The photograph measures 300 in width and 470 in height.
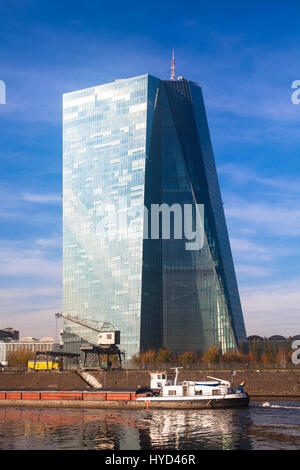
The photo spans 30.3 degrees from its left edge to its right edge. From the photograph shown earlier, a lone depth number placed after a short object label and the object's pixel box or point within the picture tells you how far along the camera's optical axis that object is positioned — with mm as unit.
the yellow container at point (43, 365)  179000
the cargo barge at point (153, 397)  104125
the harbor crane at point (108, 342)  182625
